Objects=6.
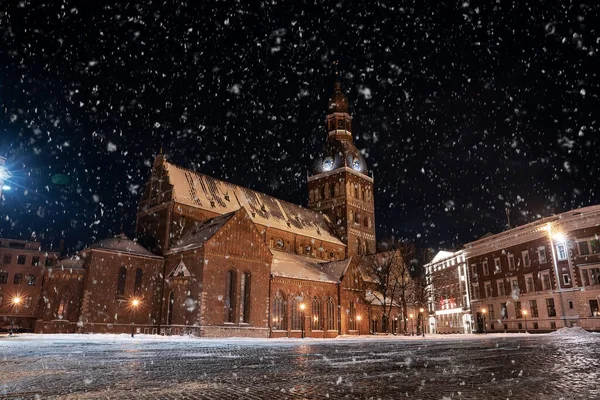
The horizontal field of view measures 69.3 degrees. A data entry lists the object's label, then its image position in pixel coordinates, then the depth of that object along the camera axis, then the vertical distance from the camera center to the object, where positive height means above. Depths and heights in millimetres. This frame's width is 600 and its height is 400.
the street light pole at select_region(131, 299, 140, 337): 42719 +1333
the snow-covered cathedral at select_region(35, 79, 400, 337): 40656 +4096
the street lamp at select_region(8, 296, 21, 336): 73438 +2298
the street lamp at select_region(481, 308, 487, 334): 64325 +472
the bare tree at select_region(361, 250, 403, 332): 57781 +6118
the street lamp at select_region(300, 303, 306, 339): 46906 +1162
